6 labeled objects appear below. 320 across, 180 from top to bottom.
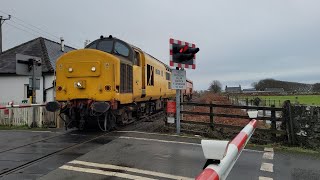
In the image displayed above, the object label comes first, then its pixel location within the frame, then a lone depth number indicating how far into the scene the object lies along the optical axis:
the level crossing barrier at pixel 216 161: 1.60
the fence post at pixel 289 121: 7.02
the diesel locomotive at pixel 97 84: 7.98
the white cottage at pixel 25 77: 16.16
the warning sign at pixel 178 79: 8.44
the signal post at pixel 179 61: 8.27
